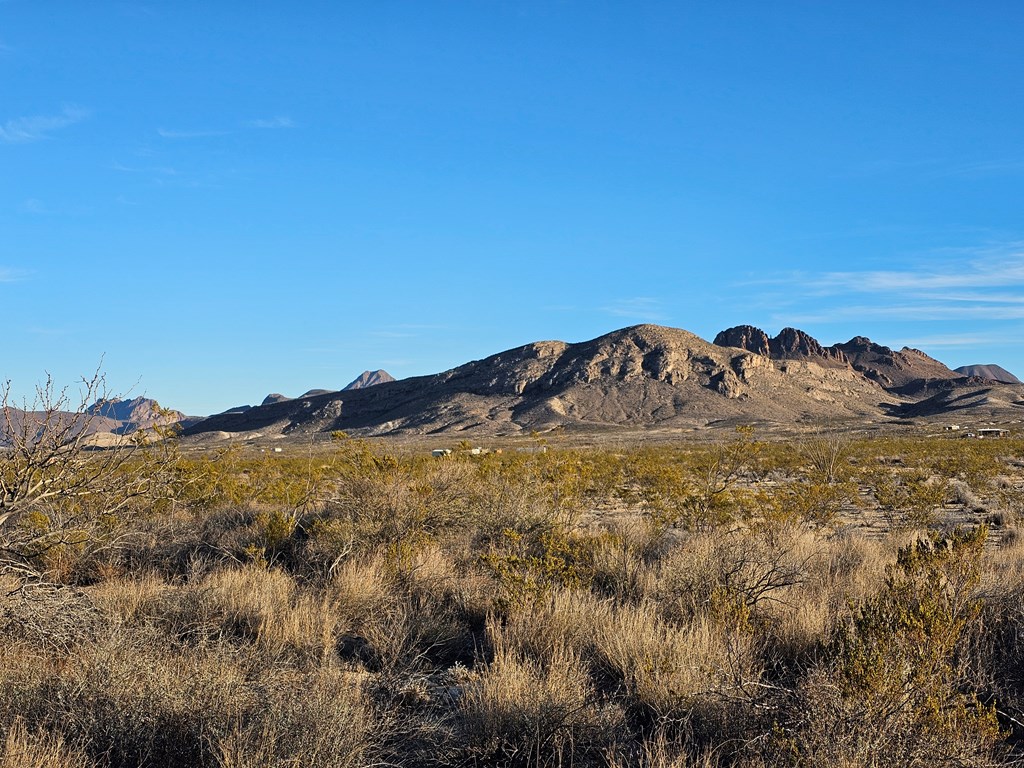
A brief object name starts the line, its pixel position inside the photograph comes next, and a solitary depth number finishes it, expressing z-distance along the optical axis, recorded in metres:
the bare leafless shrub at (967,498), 16.73
